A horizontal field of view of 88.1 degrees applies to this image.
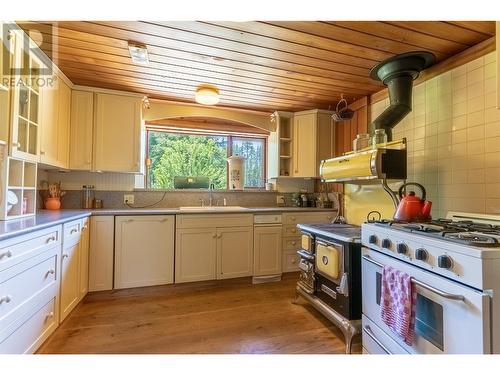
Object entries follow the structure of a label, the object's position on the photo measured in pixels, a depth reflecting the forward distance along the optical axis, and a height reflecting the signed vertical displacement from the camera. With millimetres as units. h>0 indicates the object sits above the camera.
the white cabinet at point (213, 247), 2719 -602
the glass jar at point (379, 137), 2158 +477
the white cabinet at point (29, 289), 1296 -578
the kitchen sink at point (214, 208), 2930 -192
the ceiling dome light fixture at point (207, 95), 2590 +975
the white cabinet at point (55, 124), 2168 +601
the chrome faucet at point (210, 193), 3405 -12
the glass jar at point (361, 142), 2359 +474
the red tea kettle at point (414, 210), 1720 -104
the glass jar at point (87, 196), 2865 -61
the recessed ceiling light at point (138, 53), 1929 +1088
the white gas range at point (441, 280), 965 -378
